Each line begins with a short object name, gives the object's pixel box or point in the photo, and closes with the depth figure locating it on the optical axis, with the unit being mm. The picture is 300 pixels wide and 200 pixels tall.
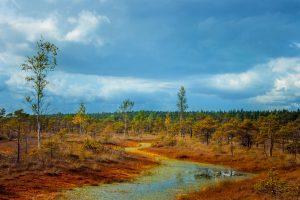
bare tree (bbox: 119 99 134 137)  131500
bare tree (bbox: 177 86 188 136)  119250
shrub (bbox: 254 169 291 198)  20422
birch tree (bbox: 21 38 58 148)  42125
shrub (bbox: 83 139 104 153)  48312
